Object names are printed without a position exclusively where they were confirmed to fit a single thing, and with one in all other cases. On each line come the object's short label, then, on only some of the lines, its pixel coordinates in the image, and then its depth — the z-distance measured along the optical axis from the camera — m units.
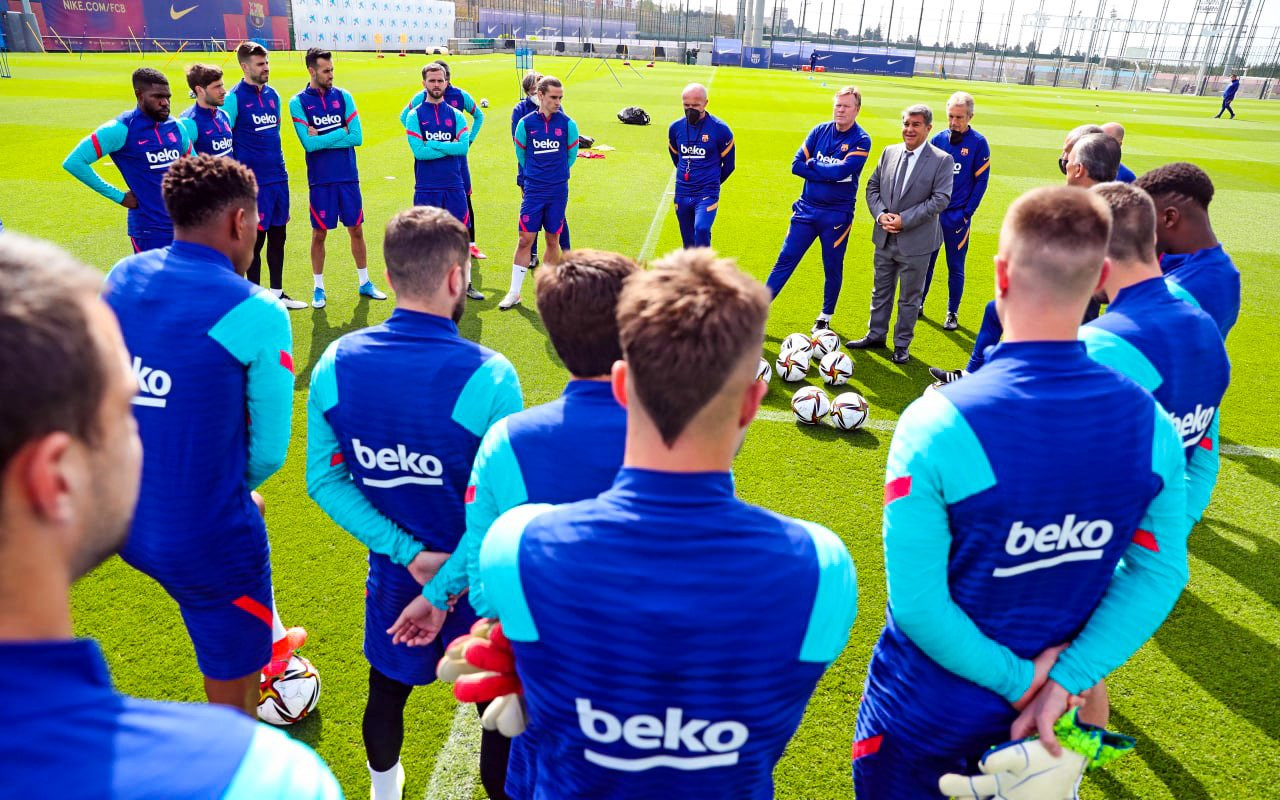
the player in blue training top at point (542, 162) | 8.80
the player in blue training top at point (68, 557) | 0.84
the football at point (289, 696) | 3.37
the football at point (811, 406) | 6.27
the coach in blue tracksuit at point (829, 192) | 7.61
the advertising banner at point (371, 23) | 49.84
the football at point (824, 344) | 7.12
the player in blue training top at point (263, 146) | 8.07
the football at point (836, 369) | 6.90
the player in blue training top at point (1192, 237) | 3.61
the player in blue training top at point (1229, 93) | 36.88
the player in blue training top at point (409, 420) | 2.46
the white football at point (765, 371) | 6.71
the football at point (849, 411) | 6.19
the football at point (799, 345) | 7.09
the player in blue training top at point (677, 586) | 1.36
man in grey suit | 7.12
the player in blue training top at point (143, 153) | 6.25
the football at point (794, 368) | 7.00
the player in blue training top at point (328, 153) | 8.13
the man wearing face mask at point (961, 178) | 7.82
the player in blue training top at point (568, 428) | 2.02
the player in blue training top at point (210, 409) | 2.62
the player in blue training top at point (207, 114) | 7.19
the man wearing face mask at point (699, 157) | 9.09
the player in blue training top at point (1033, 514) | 1.92
